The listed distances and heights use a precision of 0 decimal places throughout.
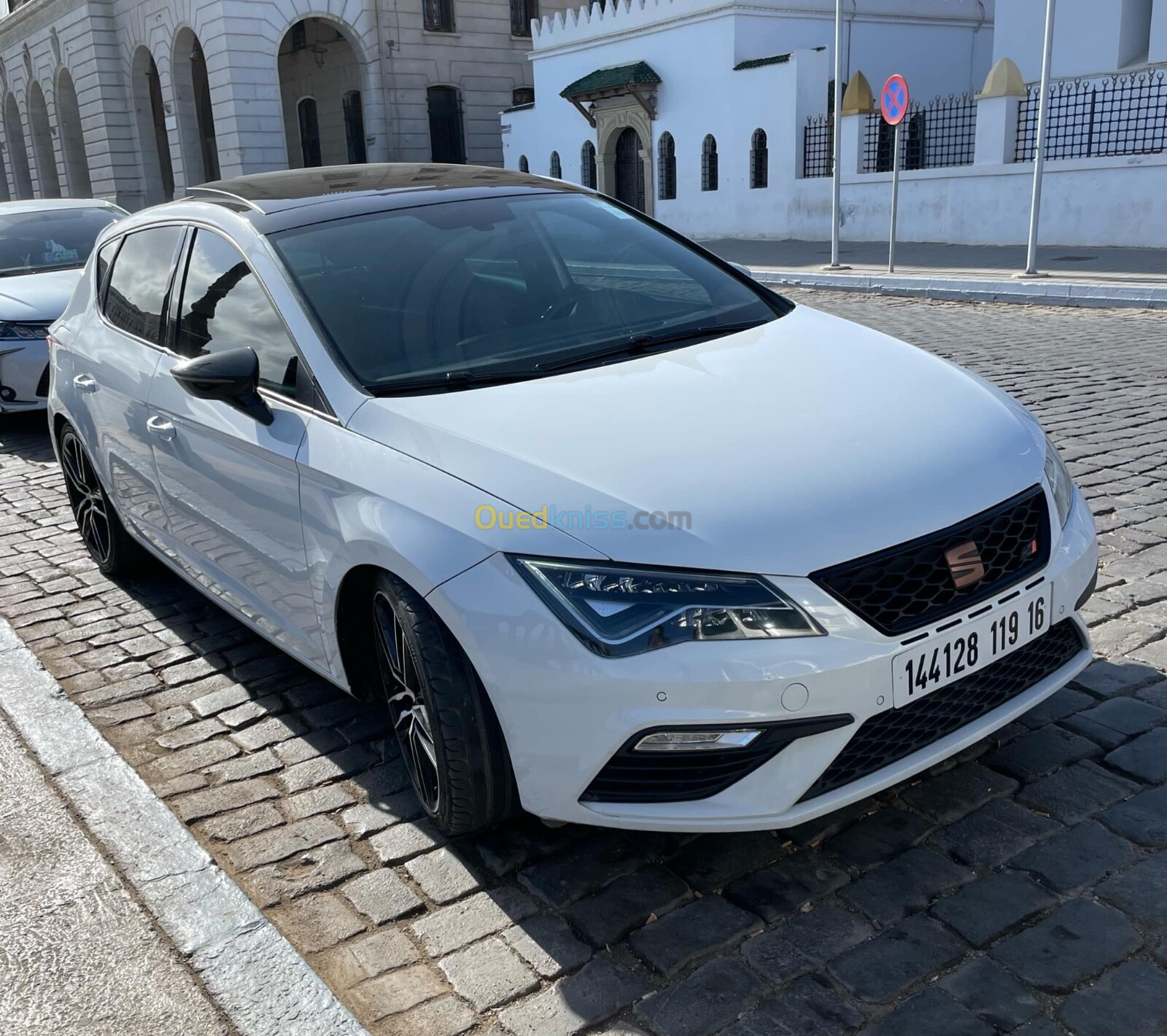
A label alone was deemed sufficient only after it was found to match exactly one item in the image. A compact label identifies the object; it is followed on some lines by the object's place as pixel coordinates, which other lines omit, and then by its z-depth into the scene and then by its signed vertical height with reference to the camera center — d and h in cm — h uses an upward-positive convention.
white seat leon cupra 237 -74
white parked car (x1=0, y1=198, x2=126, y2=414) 826 -59
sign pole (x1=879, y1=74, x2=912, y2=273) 1526 +82
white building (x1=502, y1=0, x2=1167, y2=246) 1811 +102
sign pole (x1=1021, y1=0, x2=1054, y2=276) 1421 +10
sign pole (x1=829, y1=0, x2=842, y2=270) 1762 +11
